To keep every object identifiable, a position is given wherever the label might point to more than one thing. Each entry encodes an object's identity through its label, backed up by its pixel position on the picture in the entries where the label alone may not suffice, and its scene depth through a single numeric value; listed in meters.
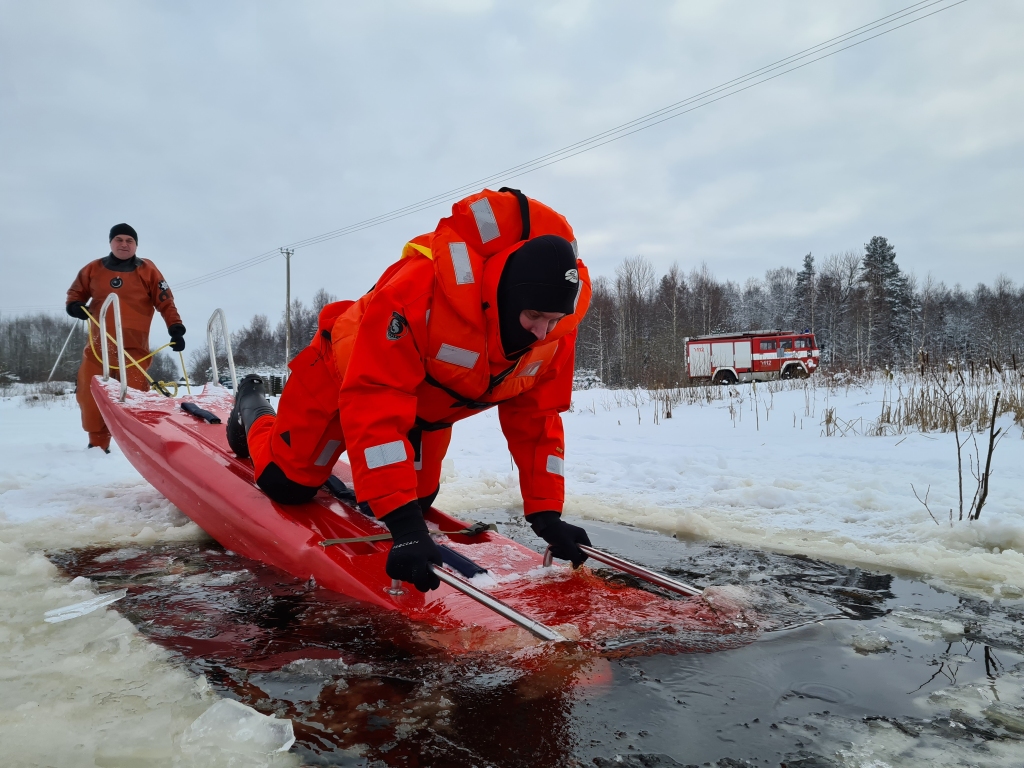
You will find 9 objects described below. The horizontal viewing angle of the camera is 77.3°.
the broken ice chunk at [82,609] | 2.19
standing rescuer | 6.06
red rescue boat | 2.06
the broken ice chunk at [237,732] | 1.39
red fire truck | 25.70
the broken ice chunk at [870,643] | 1.98
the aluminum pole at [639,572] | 2.35
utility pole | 31.57
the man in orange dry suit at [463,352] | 2.11
